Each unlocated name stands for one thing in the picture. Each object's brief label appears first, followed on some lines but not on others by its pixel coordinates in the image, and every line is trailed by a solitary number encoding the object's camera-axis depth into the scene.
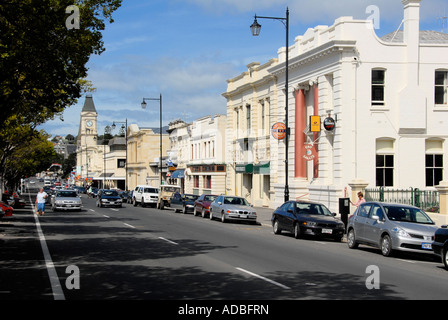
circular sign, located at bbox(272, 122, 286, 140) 37.25
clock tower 161.88
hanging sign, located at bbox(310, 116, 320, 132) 34.19
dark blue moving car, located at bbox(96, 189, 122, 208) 47.72
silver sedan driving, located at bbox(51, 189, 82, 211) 40.16
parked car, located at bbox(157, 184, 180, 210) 47.94
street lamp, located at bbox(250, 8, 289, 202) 27.90
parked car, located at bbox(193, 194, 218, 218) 35.84
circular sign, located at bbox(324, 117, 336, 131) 32.53
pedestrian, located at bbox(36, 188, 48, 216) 33.59
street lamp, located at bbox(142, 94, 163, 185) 54.90
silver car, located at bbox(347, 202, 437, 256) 16.03
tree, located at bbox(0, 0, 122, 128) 16.67
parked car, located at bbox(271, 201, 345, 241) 21.53
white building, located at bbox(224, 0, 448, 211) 32.31
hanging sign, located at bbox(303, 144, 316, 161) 34.94
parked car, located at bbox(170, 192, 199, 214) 41.00
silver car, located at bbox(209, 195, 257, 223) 30.55
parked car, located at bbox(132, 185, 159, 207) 50.69
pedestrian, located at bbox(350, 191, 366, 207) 23.58
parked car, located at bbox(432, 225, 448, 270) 14.28
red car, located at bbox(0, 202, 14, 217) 30.88
